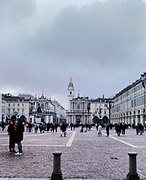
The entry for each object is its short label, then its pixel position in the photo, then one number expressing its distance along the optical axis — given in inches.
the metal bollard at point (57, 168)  278.8
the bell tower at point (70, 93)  5753.7
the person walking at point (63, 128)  1141.7
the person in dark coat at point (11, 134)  520.9
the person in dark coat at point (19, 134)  486.5
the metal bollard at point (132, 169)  277.7
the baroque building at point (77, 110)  5390.5
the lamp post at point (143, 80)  2415.9
